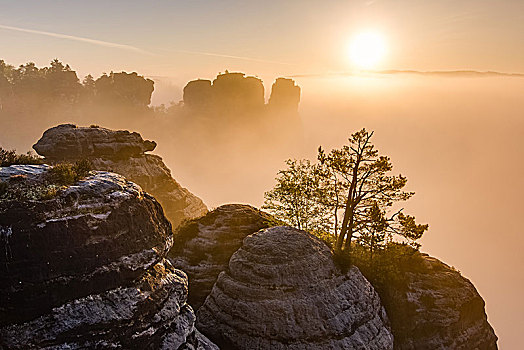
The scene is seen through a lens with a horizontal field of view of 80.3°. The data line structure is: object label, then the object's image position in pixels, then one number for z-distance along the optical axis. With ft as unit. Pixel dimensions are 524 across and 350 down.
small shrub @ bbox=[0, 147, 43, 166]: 49.96
